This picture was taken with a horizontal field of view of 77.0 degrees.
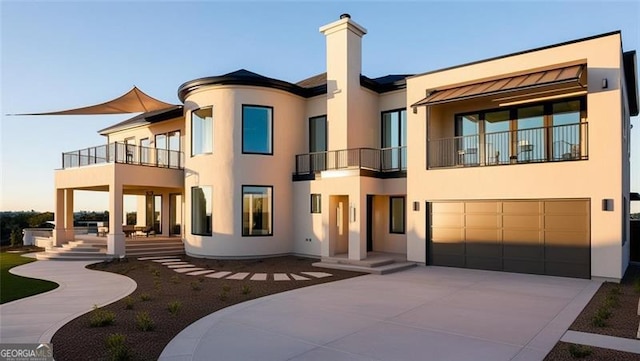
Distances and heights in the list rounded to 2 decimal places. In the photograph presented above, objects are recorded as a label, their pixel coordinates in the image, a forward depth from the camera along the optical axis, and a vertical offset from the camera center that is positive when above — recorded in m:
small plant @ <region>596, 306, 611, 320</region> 7.34 -2.32
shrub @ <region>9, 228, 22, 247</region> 24.64 -2.87
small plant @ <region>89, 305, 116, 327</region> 6.80 -2.20
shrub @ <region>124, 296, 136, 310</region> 8.12 -2.33
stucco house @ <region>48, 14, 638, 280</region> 11.87 +1.00
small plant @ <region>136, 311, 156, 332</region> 6.58 -2.19
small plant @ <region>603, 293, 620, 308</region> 8.44 -2.44
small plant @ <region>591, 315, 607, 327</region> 6.97 -2.33
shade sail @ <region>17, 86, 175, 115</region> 19.20 +4.33
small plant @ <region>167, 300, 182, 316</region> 7.68 -2.25
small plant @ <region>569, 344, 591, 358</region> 5.47 -2.23
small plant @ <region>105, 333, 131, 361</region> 5.07 -2.08
